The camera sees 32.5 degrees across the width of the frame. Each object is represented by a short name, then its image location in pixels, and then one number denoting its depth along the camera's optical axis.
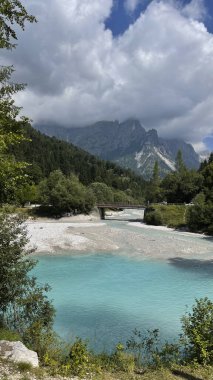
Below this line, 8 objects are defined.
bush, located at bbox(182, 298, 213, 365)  14.65
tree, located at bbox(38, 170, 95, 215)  111.94
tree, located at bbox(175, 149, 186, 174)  175.55
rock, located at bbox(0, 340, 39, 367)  12.55
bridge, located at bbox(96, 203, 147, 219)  122.06
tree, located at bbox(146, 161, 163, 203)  128.88
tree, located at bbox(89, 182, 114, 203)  169.88
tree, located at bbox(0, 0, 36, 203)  10.00
